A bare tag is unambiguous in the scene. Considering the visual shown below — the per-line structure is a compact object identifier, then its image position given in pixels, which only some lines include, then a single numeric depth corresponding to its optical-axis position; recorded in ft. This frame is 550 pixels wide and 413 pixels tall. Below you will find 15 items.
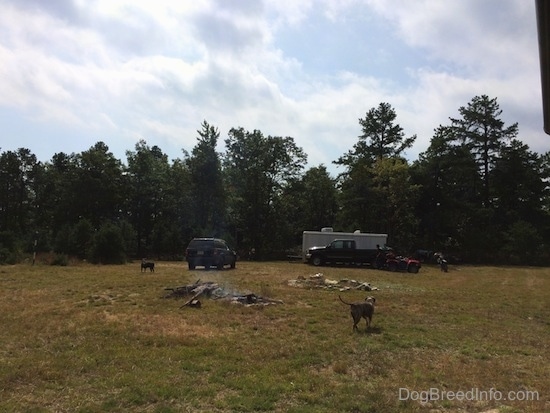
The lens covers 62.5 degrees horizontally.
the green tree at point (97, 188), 154.71
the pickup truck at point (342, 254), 91.21
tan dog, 29.96
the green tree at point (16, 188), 172.86
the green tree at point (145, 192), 154.30
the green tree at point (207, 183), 132.26
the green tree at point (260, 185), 133.80
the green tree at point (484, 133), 150.20
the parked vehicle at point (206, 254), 75.87
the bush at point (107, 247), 91.71
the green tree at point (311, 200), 148.77
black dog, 69.00
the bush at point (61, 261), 78.64
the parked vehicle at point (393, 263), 83.87
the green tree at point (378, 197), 123.13
